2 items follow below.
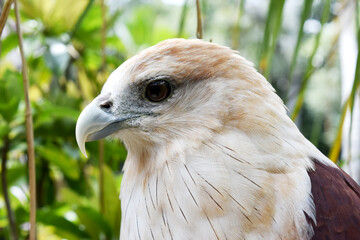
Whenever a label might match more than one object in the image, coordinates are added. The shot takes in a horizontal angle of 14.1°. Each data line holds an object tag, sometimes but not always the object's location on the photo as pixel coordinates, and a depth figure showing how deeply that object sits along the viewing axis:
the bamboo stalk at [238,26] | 0.70
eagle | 0.66
